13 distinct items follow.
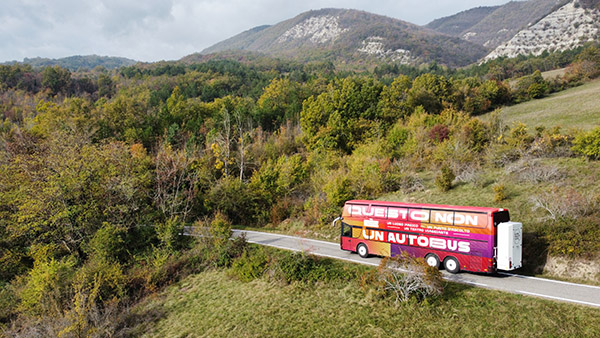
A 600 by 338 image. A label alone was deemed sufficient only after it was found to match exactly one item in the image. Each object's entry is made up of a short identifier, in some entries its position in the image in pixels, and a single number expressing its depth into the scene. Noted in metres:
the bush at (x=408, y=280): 13.51
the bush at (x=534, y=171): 23.27
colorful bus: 15.02
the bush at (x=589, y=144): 24.52
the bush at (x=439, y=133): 40.25
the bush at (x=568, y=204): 16.97
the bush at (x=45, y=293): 17.89
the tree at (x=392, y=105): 53.86
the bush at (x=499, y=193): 22.19
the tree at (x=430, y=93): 58.06
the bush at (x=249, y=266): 19.48
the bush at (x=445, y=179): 27.38
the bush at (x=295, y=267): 17.80
